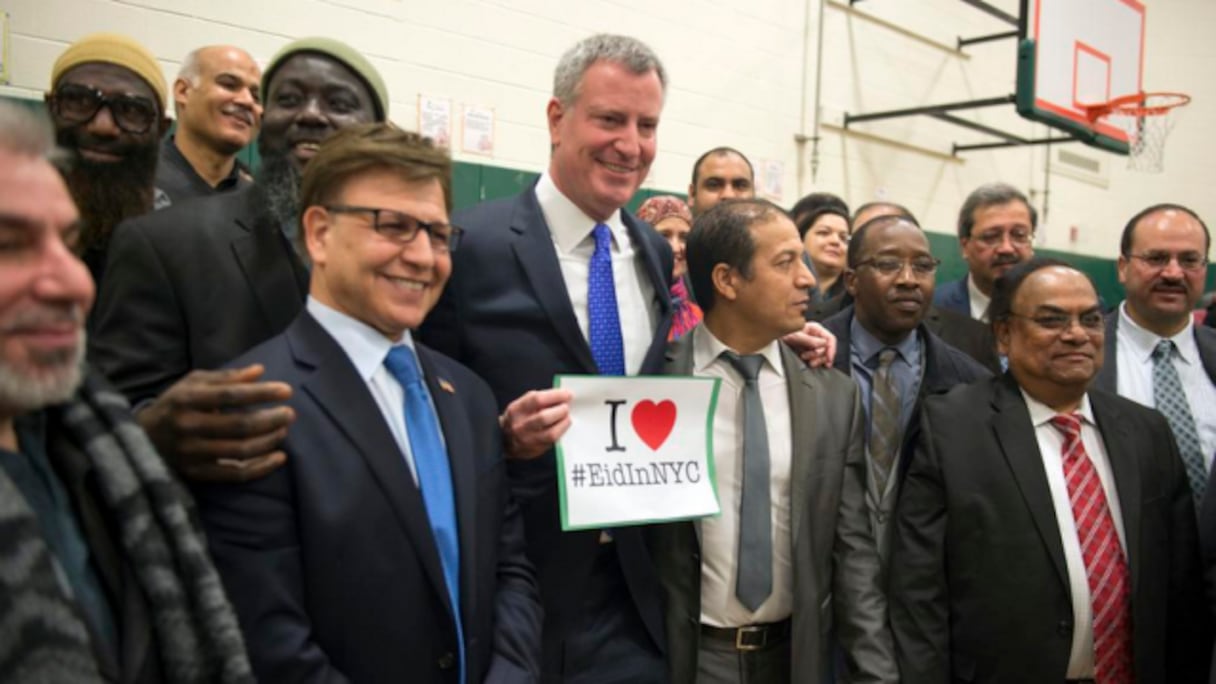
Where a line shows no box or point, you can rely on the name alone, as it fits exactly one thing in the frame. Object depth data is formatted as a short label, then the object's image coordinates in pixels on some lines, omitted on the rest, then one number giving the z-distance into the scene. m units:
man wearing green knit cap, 1.29
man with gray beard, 1.00
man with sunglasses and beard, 2.32
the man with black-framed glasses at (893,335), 2.55
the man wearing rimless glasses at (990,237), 3.76
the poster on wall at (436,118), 4.82
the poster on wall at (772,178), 6.89
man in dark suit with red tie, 2.12
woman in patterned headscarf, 3.71
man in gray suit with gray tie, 2.07
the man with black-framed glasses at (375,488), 1.33
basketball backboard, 6.87
